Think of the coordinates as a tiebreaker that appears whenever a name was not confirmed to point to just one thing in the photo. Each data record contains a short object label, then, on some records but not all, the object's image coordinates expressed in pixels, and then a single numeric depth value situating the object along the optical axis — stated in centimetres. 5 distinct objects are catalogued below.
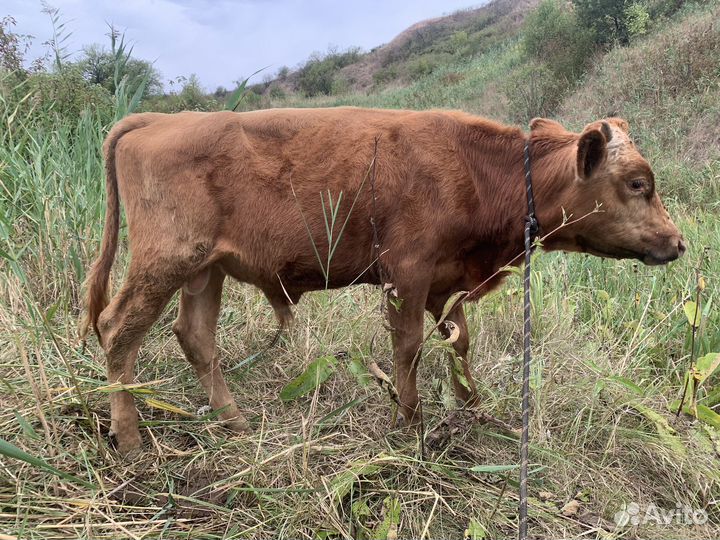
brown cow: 272
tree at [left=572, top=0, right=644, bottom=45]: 1861
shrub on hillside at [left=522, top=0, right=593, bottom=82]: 1858
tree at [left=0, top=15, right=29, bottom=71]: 573
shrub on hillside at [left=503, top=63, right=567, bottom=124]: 1731
